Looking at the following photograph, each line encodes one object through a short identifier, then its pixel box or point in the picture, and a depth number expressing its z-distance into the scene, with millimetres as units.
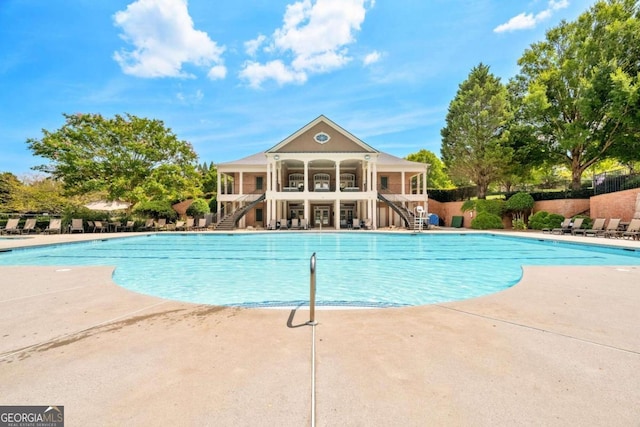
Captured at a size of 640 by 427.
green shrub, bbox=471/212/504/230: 24609
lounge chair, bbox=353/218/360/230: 26031
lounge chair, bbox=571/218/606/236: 17141
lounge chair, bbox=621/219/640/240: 14766
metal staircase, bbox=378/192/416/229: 24891
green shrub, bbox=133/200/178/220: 27406
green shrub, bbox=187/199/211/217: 29719
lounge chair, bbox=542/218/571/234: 18984
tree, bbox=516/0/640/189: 21177
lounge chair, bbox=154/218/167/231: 25950
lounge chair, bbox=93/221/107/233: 22973
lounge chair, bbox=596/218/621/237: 15828
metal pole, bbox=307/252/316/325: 3568
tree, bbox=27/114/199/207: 24672
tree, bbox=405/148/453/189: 51281
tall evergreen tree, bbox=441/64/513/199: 26375
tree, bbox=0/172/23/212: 27572
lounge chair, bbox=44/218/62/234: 22594
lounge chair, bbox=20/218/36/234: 22750
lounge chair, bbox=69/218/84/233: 22797
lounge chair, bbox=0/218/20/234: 22386
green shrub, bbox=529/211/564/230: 21156
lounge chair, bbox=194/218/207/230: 25742
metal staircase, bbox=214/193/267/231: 26156
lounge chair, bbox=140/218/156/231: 25838
